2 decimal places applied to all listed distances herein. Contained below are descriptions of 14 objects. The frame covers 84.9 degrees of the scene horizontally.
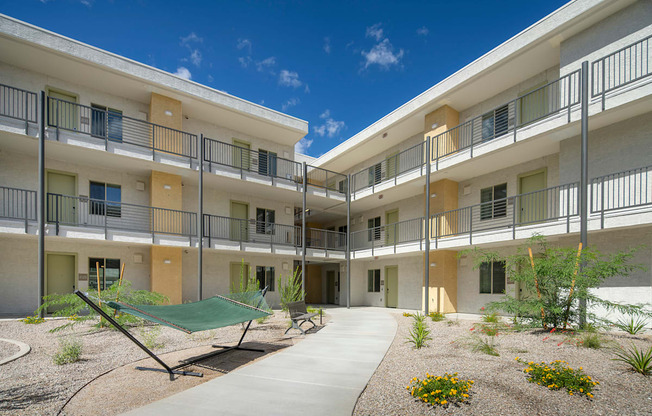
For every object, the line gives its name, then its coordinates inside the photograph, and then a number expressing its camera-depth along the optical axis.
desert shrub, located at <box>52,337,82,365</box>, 6.32
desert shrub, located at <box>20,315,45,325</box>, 10.55
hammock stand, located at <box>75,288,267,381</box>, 5.02
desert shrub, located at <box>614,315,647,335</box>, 8.18
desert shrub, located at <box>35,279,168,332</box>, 9.32
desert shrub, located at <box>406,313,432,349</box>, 7.54
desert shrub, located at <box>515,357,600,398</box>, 4.43
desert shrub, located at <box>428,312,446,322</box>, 12.00
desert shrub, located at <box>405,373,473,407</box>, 4.25
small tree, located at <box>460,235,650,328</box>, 8.00
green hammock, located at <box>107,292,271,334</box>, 5.52
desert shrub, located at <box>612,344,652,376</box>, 5.00
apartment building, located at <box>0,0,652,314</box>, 10.57
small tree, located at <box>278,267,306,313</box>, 14.00
